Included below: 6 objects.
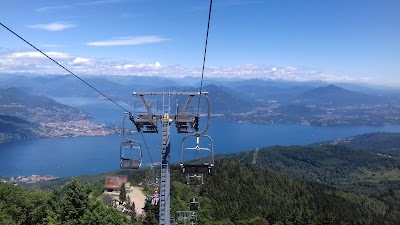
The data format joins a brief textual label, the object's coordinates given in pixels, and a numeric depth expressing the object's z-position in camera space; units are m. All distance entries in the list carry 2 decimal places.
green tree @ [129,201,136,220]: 29.73
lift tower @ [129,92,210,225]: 8.40
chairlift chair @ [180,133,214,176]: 8.95
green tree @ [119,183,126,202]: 35.66
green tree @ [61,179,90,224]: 21.12
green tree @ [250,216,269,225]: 37.41
